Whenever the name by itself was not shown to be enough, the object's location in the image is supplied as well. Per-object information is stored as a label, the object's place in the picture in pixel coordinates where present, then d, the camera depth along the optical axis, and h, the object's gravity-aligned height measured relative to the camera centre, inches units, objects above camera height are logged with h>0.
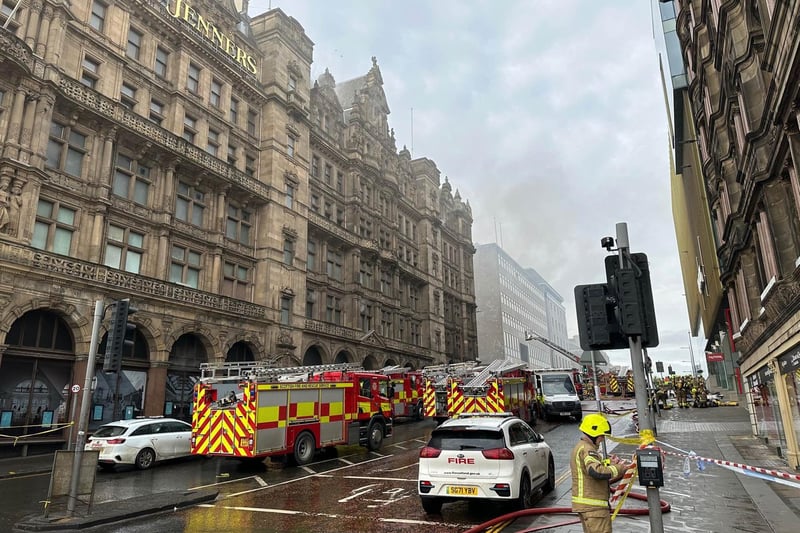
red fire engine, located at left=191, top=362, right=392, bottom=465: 613.3 -15.9
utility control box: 214.5 -29.5
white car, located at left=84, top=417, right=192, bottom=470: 637.9 -46.4
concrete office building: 4033.0 +740.2
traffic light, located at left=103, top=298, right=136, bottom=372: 436.8 +57.9
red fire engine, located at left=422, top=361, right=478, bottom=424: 1064.2 +8.1
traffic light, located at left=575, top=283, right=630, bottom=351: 254.8 +36.5
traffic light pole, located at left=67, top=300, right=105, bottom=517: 394.9 -10.4
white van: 1160.8 +5.4
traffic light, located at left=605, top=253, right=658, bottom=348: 237.3 +41.0
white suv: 362.6 -46.5
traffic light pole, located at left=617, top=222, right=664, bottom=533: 209.9 -6.8
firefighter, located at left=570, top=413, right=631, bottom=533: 227.9 -35.2
